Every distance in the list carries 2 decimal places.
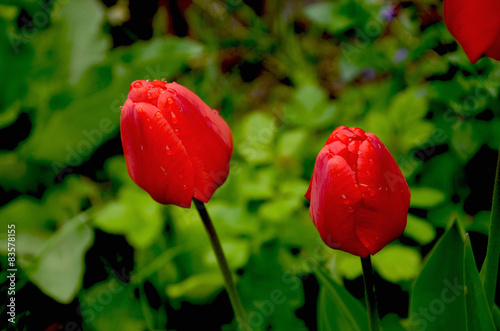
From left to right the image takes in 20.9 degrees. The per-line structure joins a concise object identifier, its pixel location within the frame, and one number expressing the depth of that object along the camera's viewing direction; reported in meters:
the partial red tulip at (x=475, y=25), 0.62
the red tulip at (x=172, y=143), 0.64
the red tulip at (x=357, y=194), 0.62
